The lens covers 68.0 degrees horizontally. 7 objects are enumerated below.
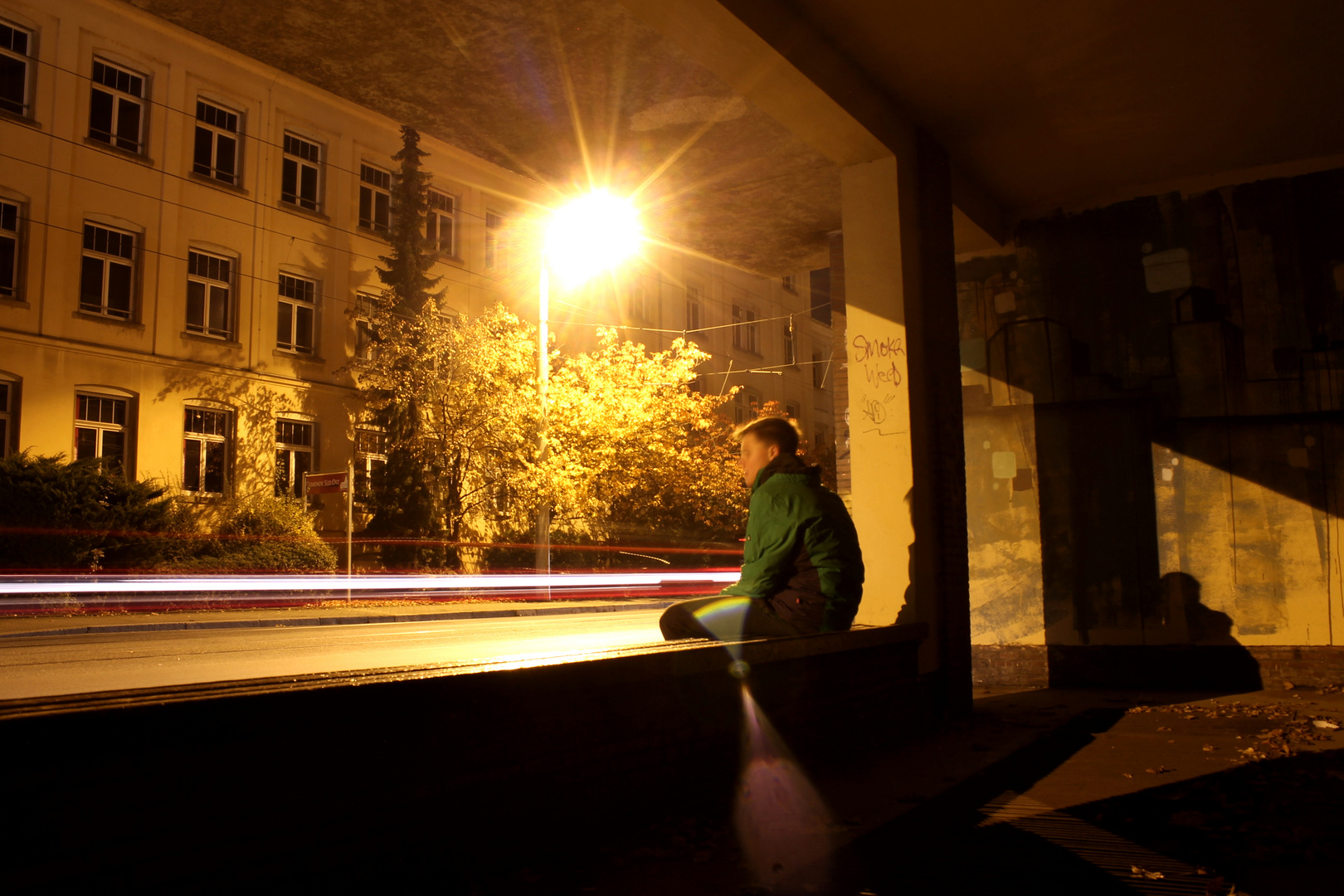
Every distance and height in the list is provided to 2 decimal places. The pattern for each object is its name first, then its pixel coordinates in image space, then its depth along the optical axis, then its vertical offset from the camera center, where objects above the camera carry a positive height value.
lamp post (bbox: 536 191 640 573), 10.63 +6.77
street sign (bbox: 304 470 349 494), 21.81 +1.07
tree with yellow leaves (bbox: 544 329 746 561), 26.59 +2.09
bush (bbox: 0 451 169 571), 18.39 +0.32
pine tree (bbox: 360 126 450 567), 25.75 +2.83
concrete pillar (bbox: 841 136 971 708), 7.46 +0.88
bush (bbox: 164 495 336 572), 21.10 -0.21
